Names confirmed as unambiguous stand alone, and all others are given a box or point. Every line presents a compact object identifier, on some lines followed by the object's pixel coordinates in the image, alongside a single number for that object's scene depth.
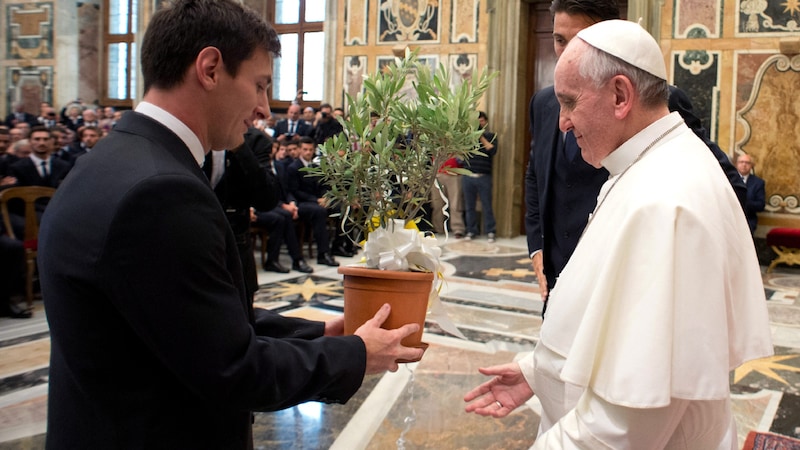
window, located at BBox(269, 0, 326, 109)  12.52
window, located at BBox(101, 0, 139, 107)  13.97
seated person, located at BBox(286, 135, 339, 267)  8.07
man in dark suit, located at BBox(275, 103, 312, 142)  10.42
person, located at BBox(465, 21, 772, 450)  1.22
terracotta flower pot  1.60
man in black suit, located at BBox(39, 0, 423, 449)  1.09
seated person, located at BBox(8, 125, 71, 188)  6.48
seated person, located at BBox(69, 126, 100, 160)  7.93
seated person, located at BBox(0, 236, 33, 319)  5.20
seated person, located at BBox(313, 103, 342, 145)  10.17
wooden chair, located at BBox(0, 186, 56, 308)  5.36
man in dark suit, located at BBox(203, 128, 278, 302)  3.20
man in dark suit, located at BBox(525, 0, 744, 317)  2.20
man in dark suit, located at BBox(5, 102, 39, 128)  11.19
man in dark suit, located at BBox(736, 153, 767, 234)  8.60
